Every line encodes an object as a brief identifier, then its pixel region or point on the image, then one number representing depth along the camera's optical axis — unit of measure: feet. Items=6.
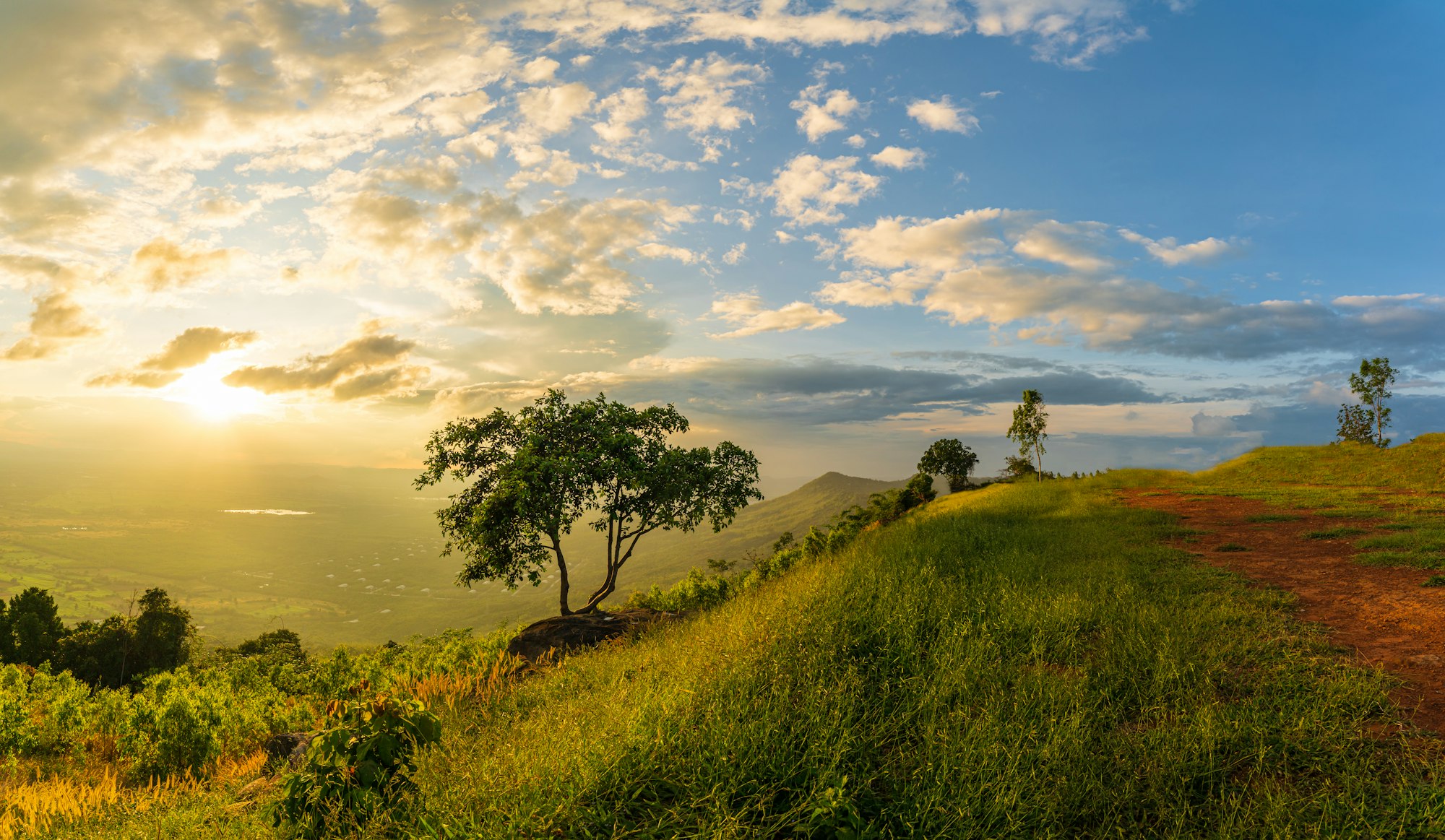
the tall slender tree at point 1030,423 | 189.57
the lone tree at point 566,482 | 68.59
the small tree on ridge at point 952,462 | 226.17
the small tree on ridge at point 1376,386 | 191.11
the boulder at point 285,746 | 34.45
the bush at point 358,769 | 18.20
